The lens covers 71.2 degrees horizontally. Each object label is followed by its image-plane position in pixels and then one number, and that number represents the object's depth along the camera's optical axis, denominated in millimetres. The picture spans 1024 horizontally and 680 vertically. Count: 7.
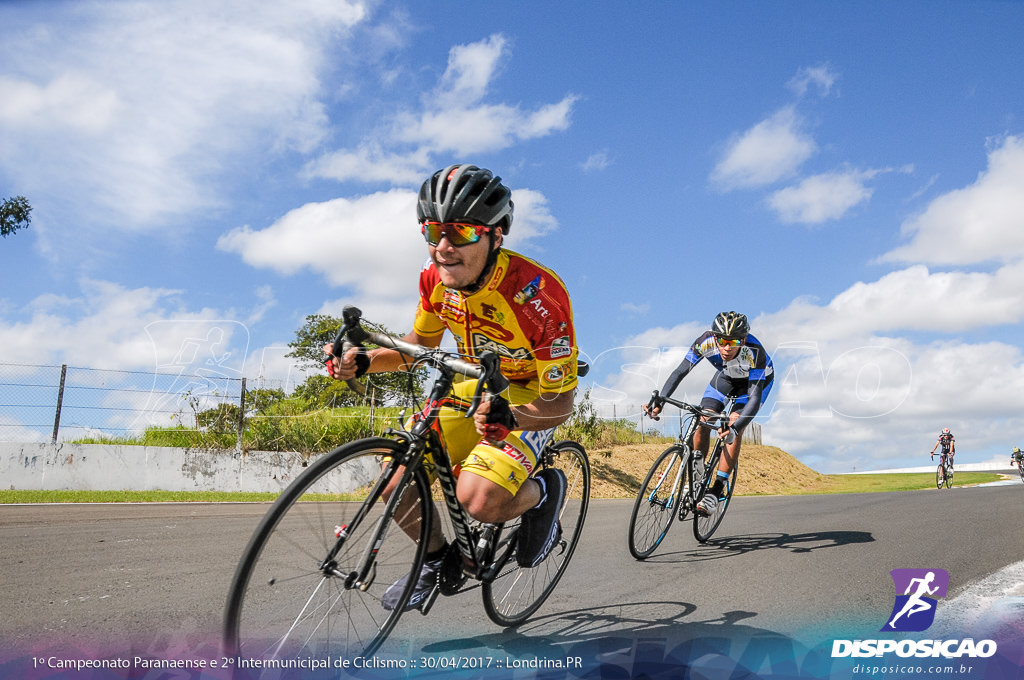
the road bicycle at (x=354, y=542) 2500
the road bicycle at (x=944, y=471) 25125
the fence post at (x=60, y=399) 15867
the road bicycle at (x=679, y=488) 6363
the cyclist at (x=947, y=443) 25736
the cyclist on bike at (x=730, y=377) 7008
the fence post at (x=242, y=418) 17656
